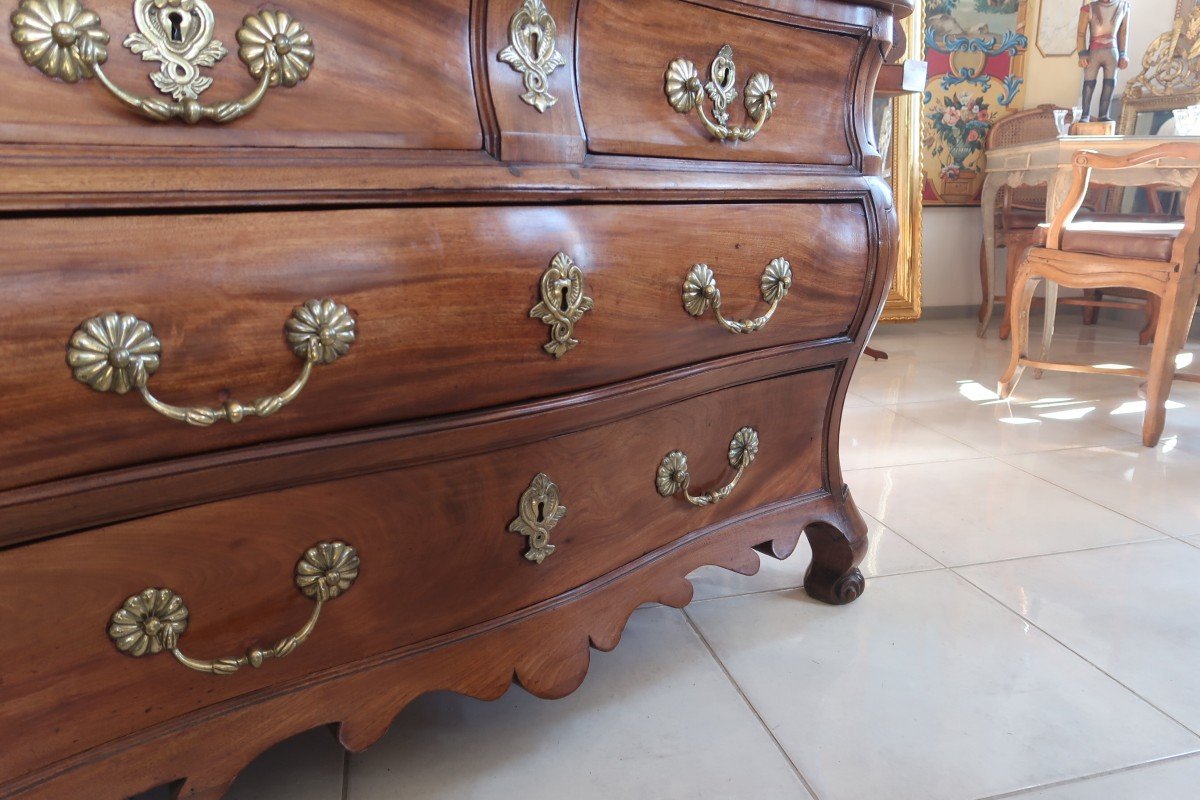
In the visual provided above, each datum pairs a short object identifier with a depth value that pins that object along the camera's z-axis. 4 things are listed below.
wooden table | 2.98
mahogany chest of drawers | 0.60
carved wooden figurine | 3.33
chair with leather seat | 2.23
